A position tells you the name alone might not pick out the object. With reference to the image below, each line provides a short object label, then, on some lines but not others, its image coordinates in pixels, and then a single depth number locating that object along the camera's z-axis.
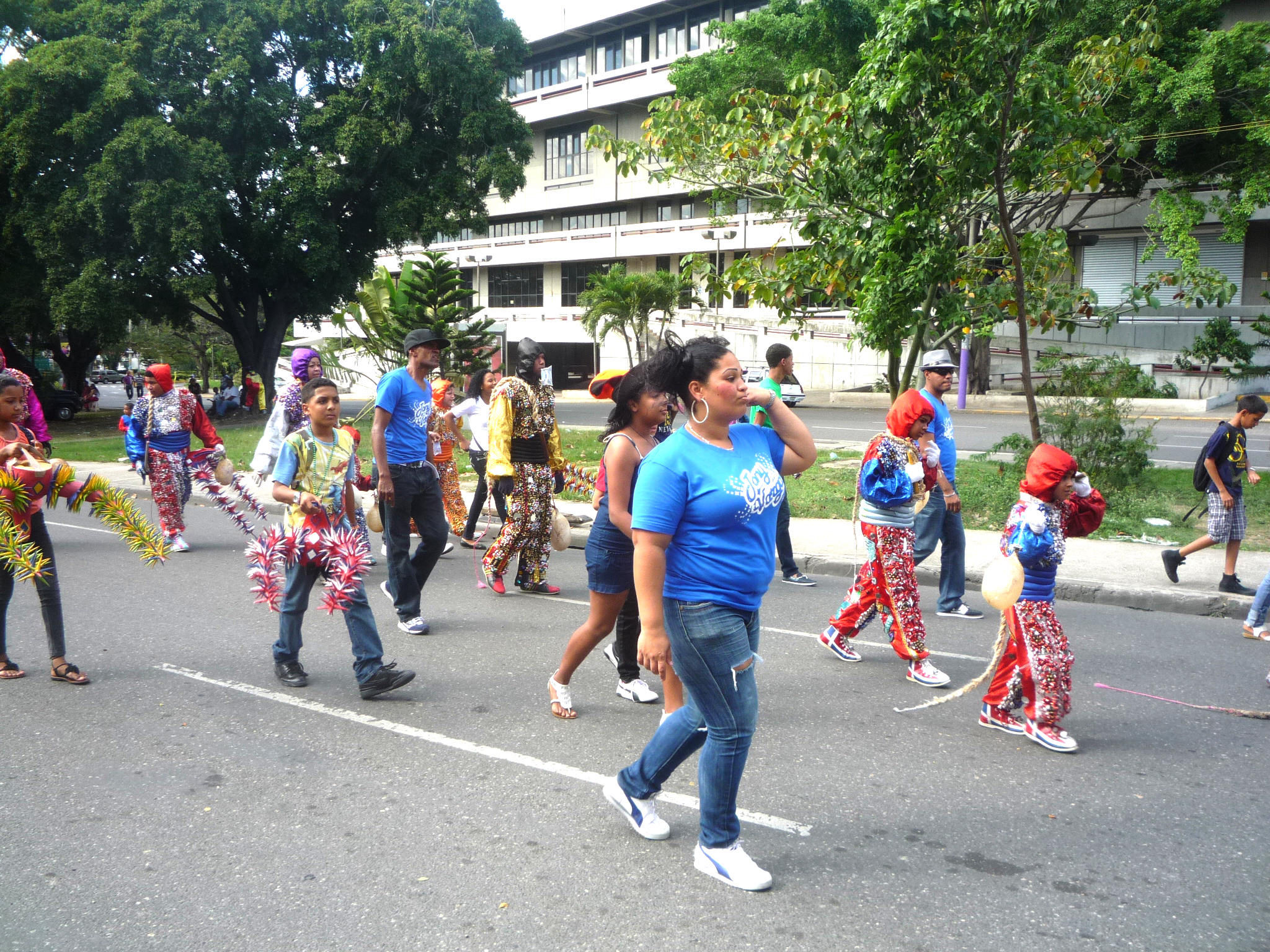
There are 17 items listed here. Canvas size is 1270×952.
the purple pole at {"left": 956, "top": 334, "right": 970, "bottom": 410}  28.89
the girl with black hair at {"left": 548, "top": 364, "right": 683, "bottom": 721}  4.25
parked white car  28.89
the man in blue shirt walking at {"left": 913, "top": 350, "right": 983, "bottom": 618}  6.62
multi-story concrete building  33.31
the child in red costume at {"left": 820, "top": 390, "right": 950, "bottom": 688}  5.68
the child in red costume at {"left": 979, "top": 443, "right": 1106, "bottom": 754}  4.59
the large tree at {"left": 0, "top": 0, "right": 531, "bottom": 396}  24.30
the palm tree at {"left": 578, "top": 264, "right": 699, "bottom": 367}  31.70
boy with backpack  7.59
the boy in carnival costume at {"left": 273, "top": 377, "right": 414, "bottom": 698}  5.32
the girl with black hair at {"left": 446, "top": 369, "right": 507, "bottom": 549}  9.63
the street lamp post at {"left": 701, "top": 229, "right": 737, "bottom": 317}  36.81
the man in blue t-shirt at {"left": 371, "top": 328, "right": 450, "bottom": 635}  6.68
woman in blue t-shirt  3.22
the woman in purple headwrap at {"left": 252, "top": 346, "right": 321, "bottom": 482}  6.38
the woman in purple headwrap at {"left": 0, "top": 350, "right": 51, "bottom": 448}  5.56
